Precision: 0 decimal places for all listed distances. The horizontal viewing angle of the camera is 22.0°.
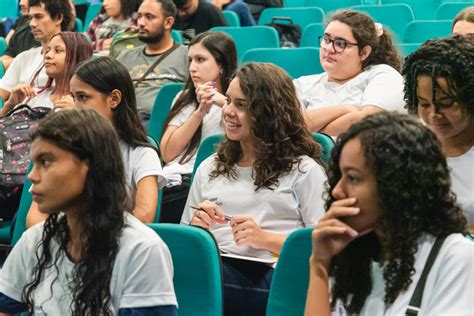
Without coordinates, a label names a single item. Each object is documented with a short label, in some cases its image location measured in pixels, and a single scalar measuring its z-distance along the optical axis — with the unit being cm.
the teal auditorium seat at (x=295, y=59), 623
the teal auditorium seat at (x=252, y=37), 746
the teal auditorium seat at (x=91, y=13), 922
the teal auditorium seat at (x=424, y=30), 703
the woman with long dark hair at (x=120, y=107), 394
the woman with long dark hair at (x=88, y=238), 259
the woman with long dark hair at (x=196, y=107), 496
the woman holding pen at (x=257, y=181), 366
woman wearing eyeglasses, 486
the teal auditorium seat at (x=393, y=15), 790
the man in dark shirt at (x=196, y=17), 798
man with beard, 628
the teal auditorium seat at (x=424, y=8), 899
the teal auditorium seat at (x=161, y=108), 573
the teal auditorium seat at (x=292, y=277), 308
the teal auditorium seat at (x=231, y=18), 852
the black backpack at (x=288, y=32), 798
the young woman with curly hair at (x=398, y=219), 231
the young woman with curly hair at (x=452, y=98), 325
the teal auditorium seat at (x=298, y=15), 849
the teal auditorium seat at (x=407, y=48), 630
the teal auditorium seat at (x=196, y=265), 321
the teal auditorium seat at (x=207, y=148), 437
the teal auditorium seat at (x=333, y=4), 912
